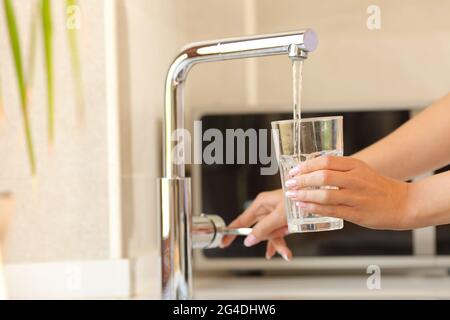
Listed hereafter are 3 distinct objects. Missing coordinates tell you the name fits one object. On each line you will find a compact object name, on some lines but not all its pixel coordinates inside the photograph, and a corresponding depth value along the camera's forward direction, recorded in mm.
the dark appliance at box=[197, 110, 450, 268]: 1881
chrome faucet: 1292
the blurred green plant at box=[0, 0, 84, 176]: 1615
